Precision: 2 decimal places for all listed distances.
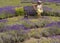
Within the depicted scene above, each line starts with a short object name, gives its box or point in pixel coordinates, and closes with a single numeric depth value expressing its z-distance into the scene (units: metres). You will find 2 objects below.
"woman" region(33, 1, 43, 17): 16.07
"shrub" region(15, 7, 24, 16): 17.48
